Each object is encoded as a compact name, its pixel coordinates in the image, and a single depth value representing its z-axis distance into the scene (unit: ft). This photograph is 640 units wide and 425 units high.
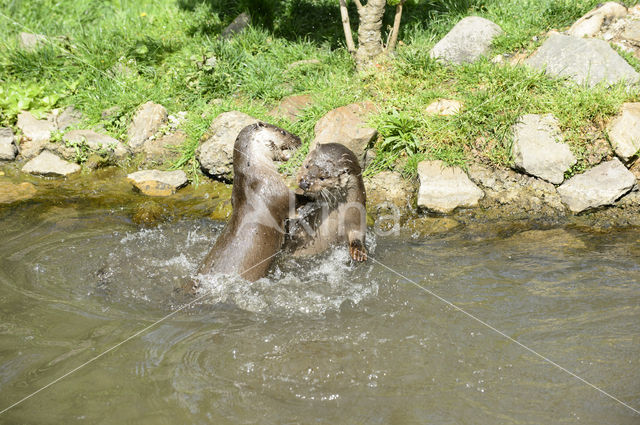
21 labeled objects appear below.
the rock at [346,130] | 16.79
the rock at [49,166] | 19.29
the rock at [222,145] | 18.01
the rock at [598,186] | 15.26
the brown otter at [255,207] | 11.60
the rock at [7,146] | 20.07
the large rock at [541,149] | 15.98
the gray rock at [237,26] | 23.66
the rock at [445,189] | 15.94
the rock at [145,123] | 20.31
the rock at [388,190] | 16.49
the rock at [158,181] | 17.95
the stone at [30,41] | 24.23
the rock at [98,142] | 19.93
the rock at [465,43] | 19.67
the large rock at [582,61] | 17.49
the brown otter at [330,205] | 12.26
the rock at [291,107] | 19.27
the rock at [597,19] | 19.57
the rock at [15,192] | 17.60
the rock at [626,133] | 15.67
